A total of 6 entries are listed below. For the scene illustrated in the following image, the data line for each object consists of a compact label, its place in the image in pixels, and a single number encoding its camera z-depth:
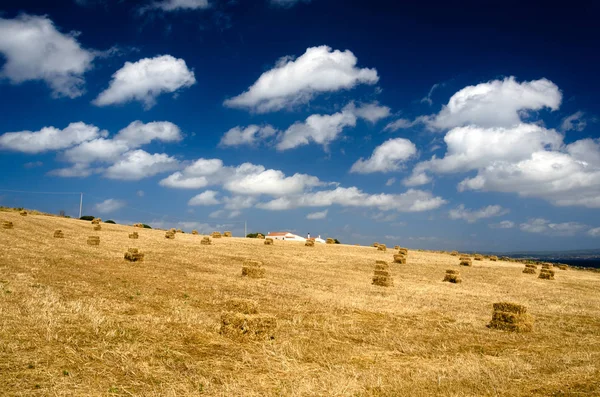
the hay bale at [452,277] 31.34
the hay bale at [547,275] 39.78
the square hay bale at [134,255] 27.86
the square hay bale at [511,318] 15.71
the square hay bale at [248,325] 12.39
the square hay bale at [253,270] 25.88
